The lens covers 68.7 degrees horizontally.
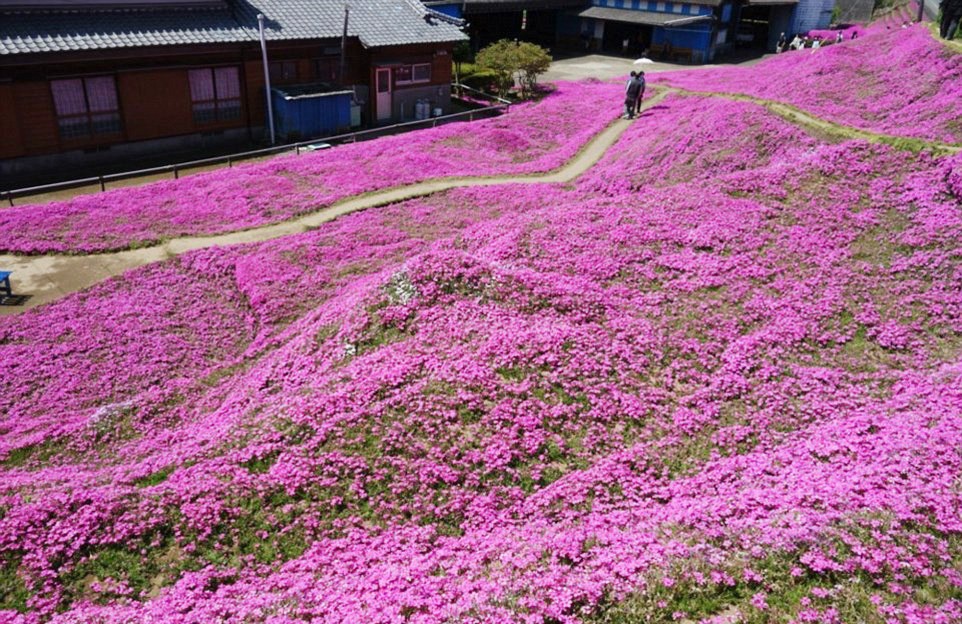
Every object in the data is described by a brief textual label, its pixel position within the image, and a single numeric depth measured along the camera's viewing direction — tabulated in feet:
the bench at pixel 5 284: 87.39
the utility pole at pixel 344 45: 152.66
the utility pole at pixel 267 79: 142.29
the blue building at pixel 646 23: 263.08
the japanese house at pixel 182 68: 125.70
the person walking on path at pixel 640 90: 165.37
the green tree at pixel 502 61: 196.65
